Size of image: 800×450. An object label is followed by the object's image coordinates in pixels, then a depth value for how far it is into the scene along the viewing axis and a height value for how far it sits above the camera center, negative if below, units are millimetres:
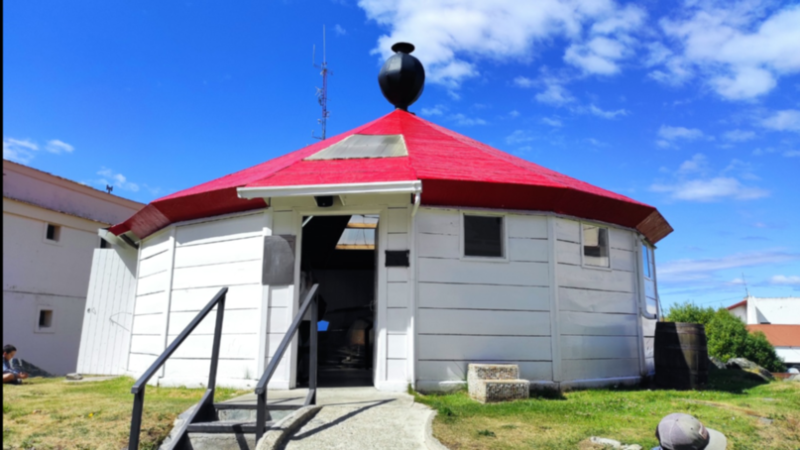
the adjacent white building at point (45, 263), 15789 +2066
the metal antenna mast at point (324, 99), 18078 +7584
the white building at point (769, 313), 40406 +3007
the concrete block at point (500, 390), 6887 -515
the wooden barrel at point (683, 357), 8797 -107
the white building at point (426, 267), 7848 +1111
